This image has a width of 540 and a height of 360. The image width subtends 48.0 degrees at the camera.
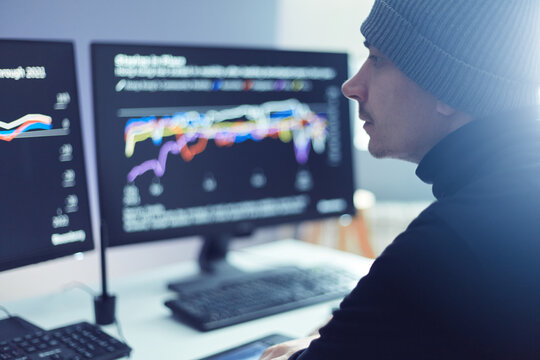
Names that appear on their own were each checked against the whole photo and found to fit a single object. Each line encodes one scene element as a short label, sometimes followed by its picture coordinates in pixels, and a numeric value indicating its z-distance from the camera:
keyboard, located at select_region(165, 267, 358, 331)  1.22
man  0.75
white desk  1.13
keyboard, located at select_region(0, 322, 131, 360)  0.99
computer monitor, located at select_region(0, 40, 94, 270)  1.10
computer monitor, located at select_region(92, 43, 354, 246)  1.33
